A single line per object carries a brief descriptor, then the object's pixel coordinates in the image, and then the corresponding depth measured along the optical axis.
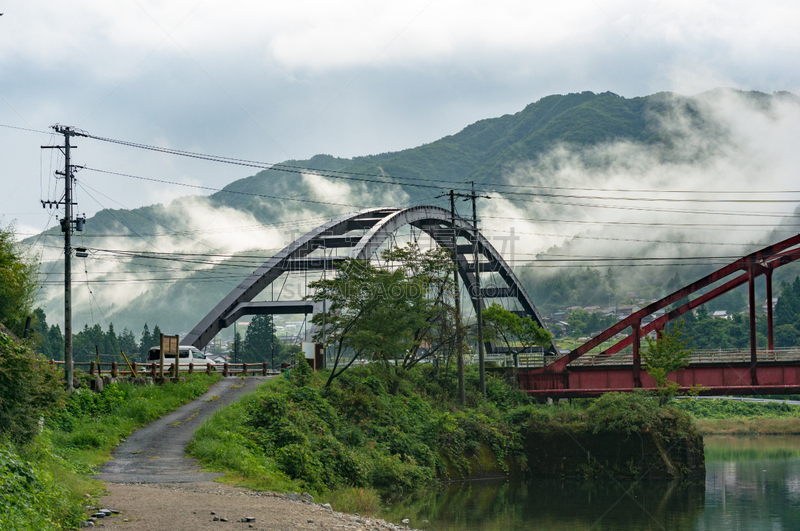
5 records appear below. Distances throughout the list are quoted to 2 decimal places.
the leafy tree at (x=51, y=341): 104.88
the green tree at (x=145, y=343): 127.62
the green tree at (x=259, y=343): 119.75
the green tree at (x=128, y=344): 145.21
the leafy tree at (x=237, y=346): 107.06
